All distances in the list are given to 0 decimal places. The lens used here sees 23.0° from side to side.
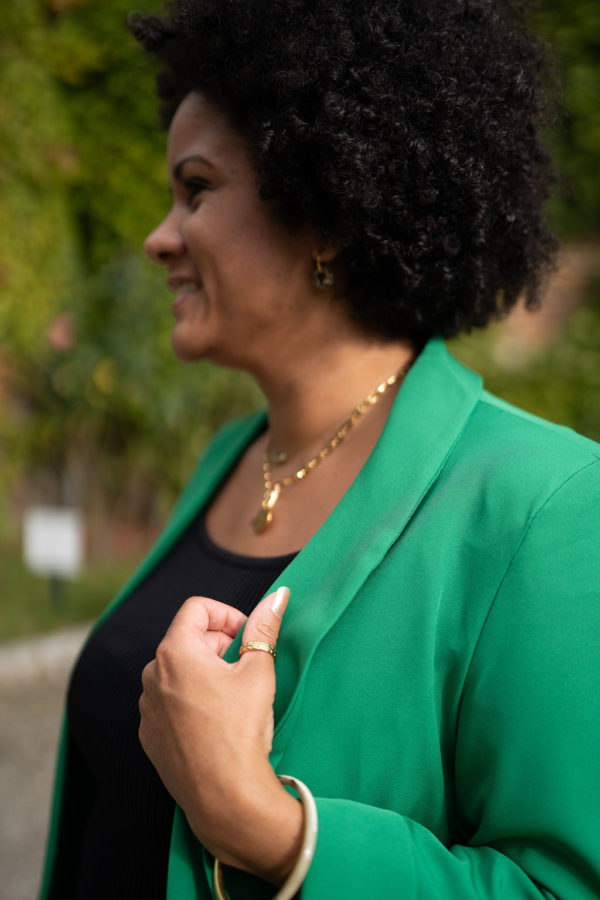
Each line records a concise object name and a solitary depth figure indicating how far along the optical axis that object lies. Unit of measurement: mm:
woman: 791
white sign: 2242
